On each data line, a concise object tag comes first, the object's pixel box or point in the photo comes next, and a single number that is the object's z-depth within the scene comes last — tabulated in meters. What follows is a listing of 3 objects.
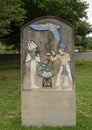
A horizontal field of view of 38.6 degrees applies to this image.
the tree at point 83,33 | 16.35
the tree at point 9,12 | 5.49
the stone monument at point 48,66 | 2.28
